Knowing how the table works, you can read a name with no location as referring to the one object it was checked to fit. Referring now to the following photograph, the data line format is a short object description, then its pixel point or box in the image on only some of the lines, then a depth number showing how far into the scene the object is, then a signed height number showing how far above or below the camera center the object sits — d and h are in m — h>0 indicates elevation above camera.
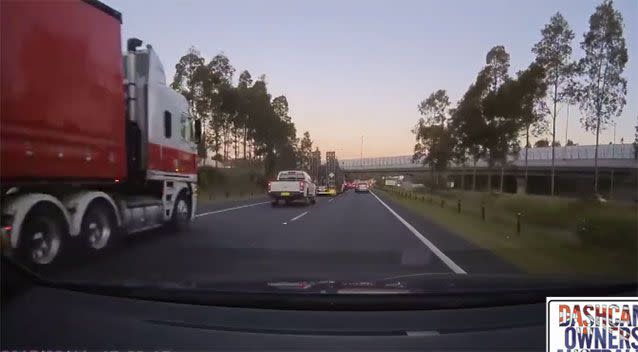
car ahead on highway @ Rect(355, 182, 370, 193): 78.34 -3.83
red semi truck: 6.68 +0.44
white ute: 30.52 -1.62
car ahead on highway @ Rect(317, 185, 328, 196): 58.03 -3.23
